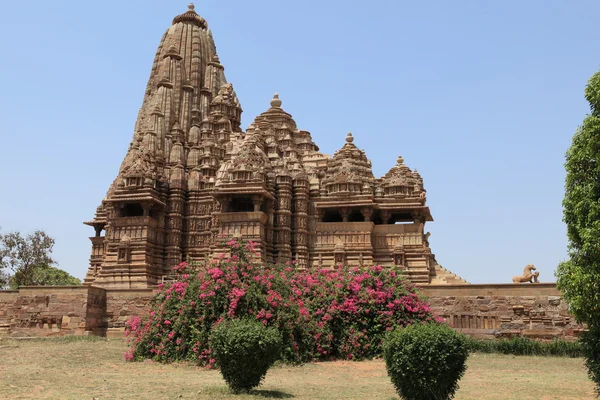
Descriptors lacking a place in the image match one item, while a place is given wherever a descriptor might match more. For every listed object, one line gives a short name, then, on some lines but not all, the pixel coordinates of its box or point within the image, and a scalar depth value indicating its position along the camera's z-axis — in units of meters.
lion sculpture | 27.67
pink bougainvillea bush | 18.73
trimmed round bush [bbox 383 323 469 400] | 10.67
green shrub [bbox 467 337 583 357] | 21.16
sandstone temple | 33.81
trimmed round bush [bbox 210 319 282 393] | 12.17
